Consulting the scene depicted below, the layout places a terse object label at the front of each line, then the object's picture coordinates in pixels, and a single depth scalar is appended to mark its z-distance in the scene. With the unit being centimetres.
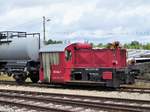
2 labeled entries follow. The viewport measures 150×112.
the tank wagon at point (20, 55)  2742
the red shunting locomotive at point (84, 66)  2233
